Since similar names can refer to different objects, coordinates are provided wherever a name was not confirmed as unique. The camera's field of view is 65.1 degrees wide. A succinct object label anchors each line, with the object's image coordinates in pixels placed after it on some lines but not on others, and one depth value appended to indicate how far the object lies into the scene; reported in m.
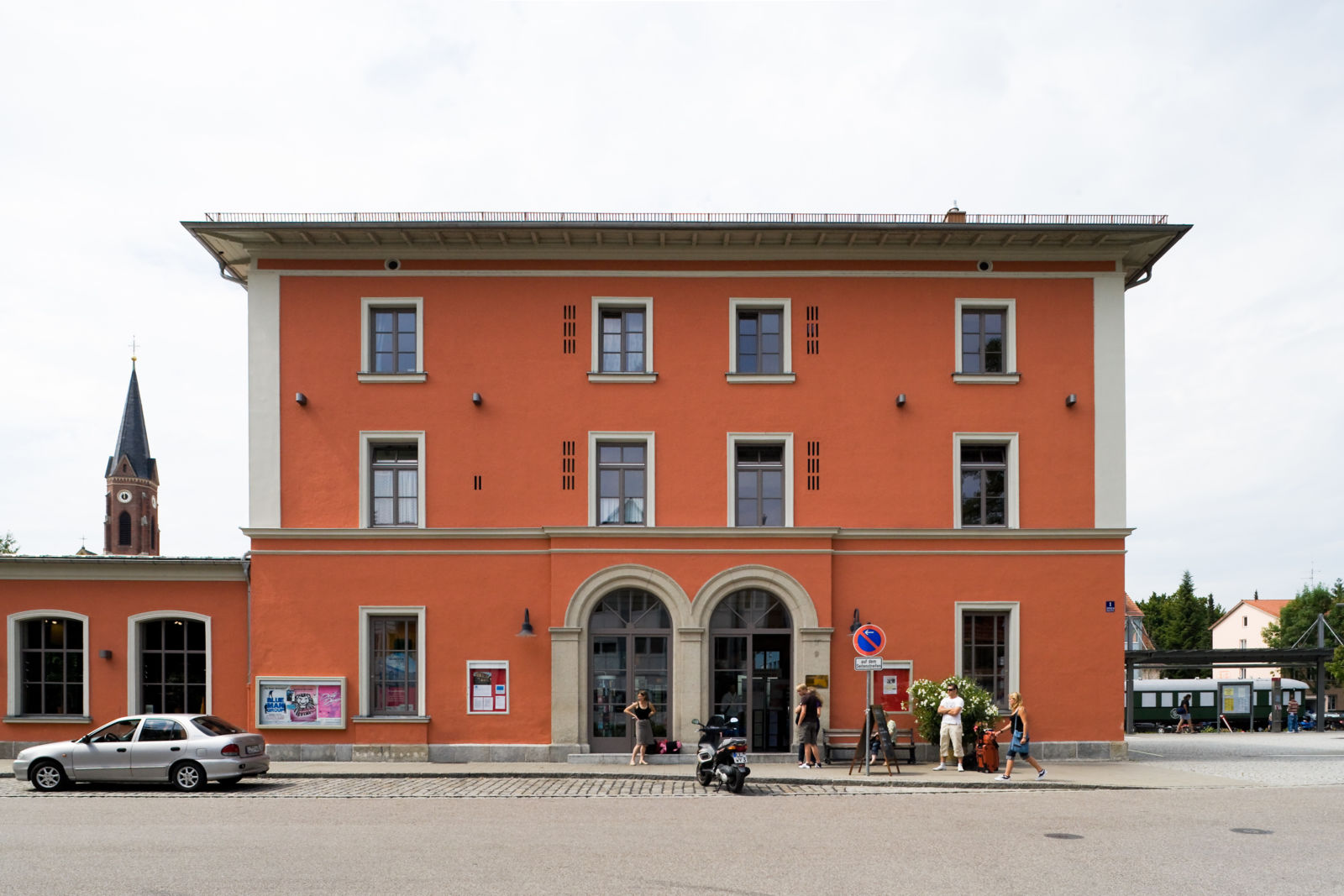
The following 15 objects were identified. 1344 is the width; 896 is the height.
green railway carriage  44.00
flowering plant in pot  19.28
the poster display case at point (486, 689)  20.22
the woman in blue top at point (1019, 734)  18.14
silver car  16.72
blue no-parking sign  18.03
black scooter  16.16
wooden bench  19.77
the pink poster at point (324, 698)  20.11
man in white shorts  18.73
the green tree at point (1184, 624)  85.94
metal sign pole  17.88
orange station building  20.16
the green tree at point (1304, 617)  79.94
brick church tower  85.44
